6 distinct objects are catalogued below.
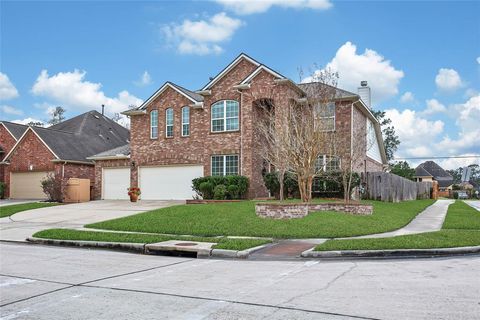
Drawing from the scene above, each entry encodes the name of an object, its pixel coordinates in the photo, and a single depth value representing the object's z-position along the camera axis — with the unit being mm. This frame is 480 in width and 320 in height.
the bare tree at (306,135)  16844
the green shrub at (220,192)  22328
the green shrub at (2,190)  32322
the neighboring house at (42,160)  30328
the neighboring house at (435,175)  77125
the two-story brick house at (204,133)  23688
